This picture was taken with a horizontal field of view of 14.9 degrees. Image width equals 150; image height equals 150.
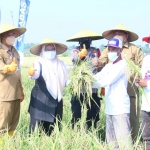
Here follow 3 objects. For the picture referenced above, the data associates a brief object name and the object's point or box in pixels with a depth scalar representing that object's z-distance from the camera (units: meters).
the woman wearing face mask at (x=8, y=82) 6.79
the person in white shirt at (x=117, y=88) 6.39
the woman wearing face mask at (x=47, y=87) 7.06
